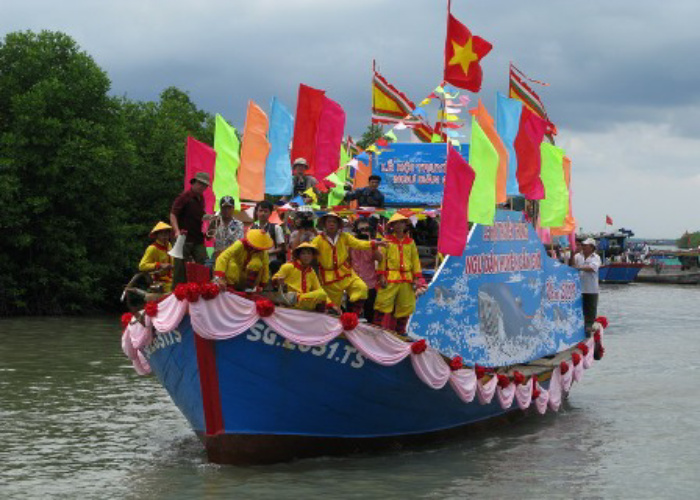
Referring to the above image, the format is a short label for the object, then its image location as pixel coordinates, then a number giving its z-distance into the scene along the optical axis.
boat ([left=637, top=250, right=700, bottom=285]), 76.38
